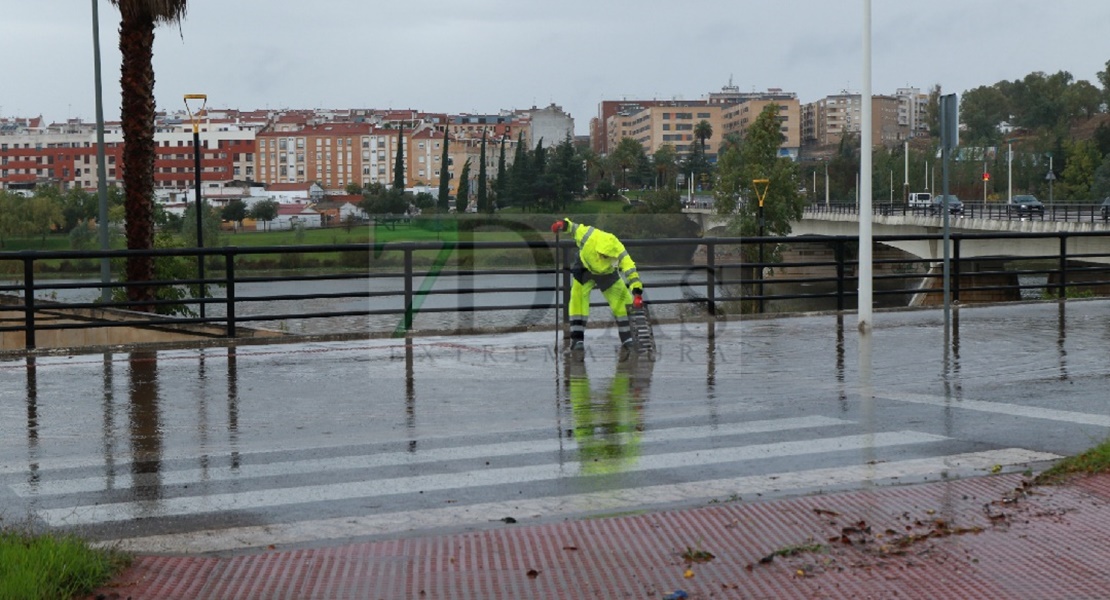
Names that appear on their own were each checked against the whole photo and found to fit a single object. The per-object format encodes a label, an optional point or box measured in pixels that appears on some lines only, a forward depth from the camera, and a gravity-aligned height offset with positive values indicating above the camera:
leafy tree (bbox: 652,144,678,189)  126.59 +6.64
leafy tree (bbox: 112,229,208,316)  34.09 -1.00
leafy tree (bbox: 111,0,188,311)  28.53 +2.45
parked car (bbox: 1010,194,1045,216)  83.21 +1.52
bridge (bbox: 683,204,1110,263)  56.66 +0.50
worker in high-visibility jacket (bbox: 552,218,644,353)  15.20 -0.48
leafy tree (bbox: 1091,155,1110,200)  115.56 +4.30
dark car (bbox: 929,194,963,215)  92.94 +1.89
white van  105.50 +2.86
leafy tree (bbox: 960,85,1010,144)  182.43 +13.53
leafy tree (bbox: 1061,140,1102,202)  121.62 +5.72
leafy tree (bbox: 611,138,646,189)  122.00 +7.38
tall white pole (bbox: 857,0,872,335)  17.66 +0.36
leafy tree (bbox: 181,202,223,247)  58.61 +0.54
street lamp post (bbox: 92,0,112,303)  32.81 +1.91
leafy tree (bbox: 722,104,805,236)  97.50 +4.00
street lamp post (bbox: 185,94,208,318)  33.31 +2.34
